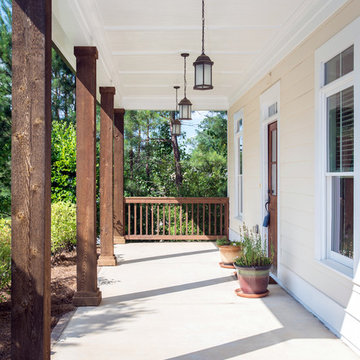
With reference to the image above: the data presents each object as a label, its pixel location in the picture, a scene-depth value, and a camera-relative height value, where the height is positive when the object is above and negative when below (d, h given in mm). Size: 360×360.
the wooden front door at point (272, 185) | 5837 -132
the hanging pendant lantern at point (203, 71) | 4477 +1028
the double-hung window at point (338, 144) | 3422 +251
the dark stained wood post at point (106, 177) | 6324 -24
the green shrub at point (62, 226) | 6737 -783
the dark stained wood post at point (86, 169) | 4402 +62
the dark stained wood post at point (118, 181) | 8773 -111
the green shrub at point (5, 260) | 4168 -788
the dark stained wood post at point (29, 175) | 2375 +2
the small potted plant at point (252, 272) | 4672 -1005
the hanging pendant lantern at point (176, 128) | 9102 +963
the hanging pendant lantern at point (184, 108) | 6980 +1032
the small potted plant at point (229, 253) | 6379 -1108
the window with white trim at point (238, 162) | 8258 +233
